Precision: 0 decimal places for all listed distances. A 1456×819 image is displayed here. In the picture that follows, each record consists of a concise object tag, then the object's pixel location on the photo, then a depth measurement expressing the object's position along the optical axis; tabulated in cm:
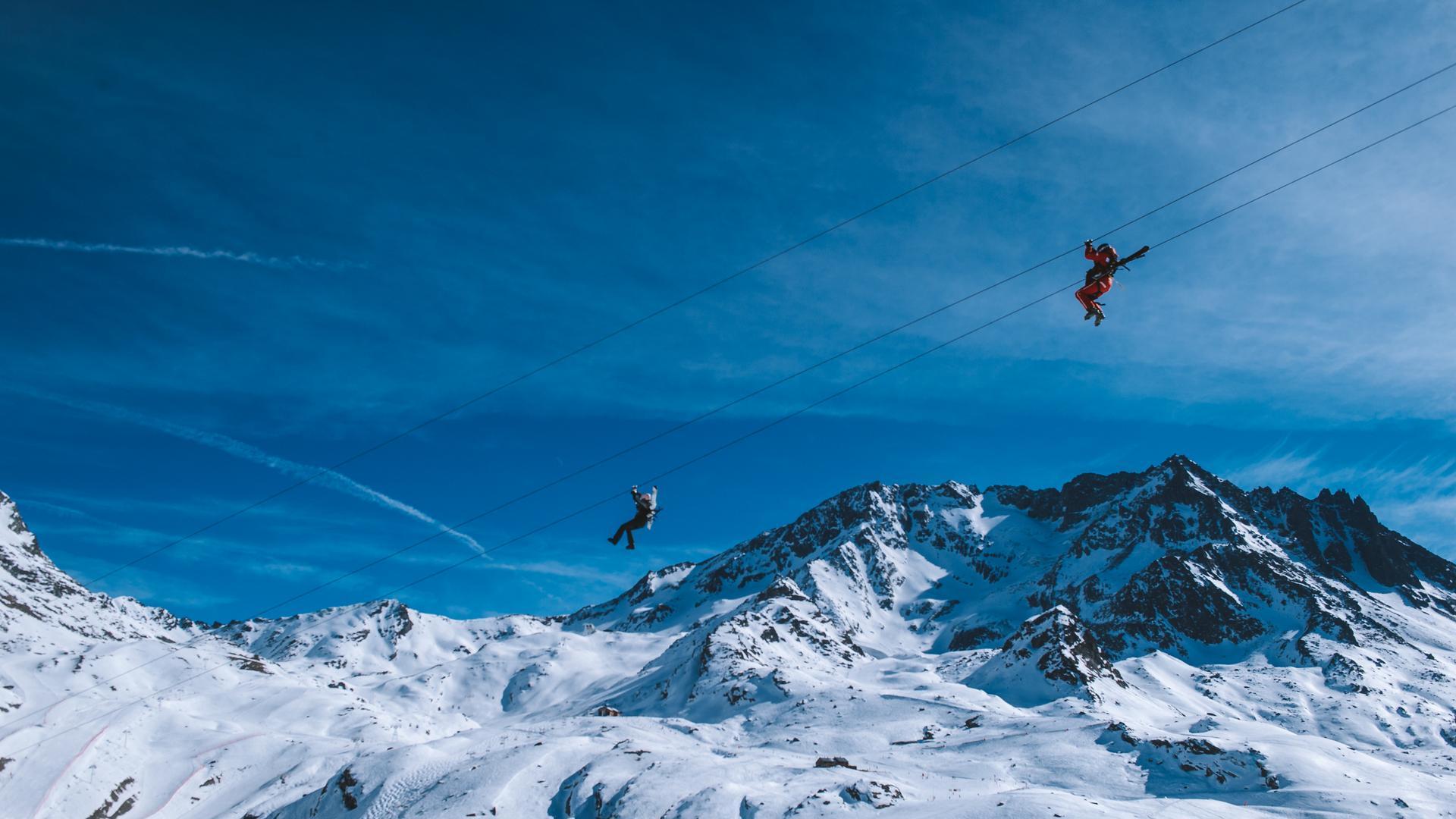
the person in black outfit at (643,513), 3903
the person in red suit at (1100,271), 2898
